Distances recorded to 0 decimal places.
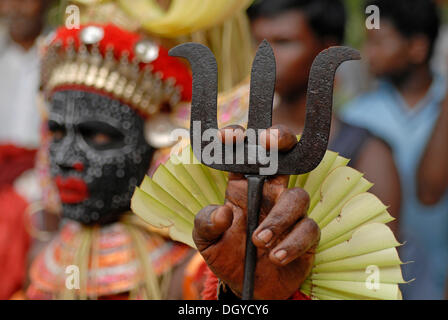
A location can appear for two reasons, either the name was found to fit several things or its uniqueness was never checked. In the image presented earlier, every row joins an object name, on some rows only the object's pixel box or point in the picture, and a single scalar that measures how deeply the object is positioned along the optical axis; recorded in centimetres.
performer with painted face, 184
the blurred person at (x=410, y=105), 260
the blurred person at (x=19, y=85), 237
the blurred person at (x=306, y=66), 211
